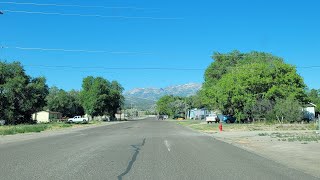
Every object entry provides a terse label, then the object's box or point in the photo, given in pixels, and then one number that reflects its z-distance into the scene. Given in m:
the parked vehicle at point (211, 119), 74.44
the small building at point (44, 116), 116.46
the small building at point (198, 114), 131.38
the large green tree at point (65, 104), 130.88
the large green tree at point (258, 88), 63.69
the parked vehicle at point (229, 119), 74.01
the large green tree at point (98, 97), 120.89
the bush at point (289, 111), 55.41
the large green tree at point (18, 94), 80.38
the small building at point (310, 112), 78.12
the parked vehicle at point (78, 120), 91.43
